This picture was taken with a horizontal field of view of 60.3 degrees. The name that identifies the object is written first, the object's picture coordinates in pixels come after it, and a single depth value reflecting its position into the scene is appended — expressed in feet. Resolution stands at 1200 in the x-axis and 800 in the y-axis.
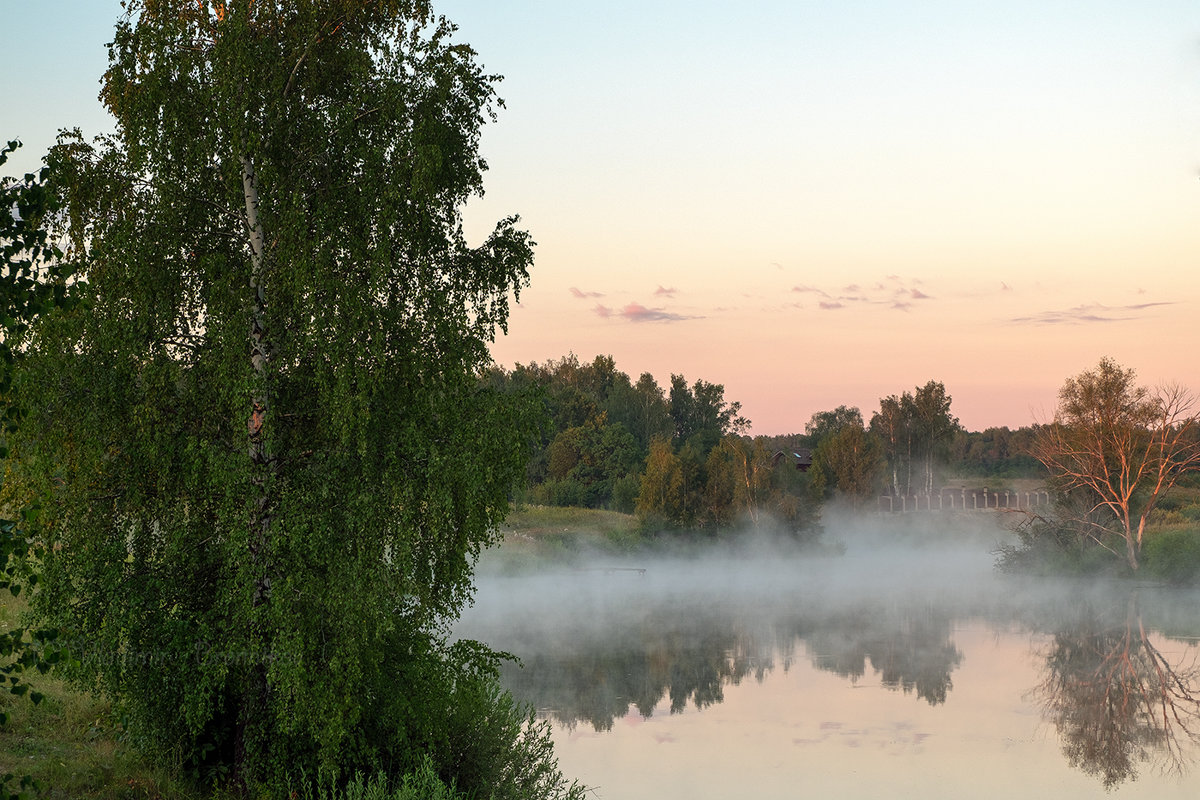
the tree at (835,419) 376.21
